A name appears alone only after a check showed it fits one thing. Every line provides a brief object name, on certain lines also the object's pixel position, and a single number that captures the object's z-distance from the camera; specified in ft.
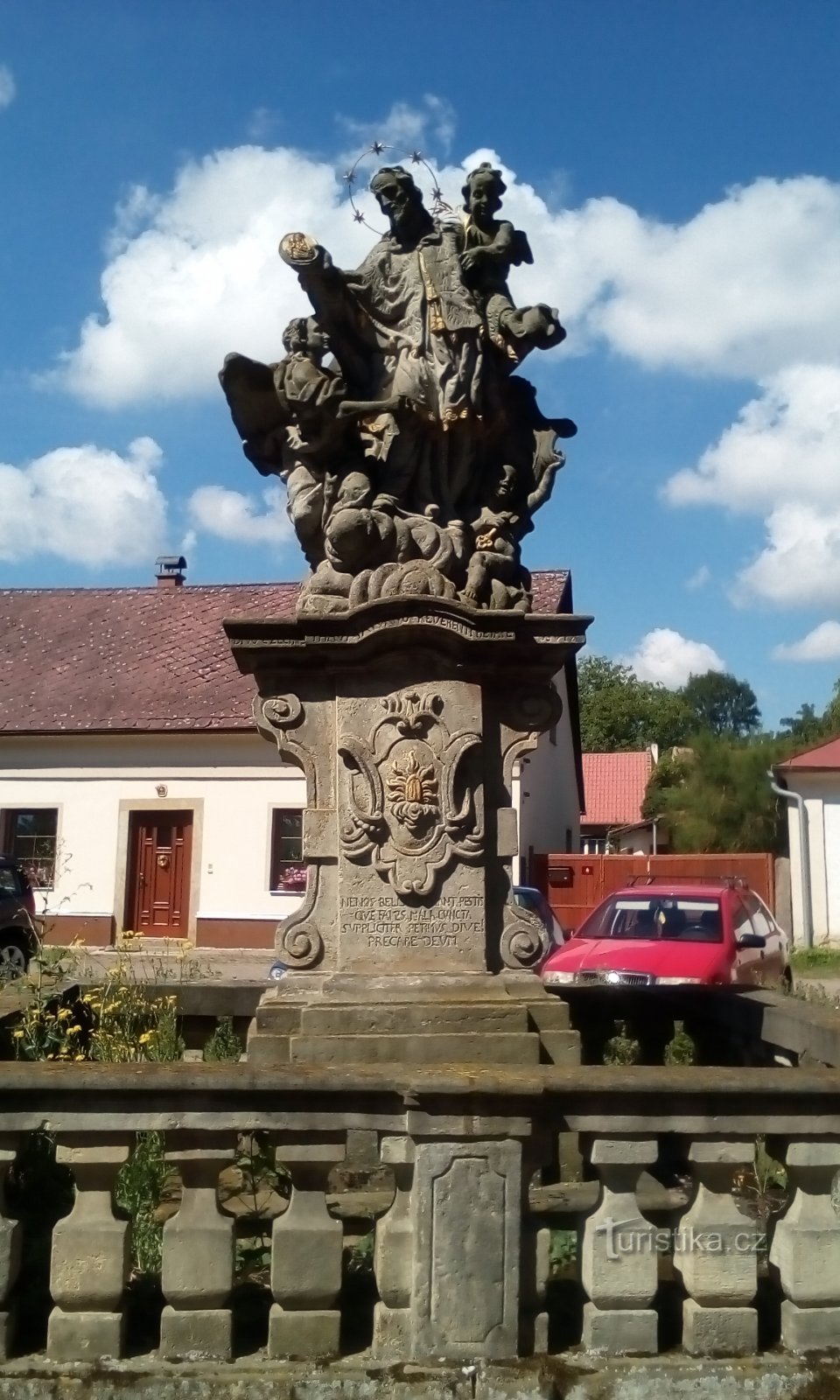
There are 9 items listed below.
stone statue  17.39
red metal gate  76.79
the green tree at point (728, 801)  116.16
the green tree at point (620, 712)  221.87
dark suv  50.37
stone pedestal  16.26
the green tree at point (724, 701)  271.69
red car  31.07
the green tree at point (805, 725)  195.62
